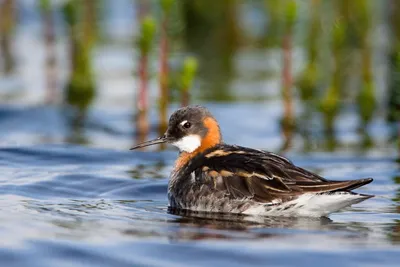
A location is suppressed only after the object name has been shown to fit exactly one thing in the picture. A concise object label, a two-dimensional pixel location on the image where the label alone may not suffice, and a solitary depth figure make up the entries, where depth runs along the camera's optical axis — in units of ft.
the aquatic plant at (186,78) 33.04
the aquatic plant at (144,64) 33.68
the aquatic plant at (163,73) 35.42
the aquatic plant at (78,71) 41.22
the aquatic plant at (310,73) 39.63
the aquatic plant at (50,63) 44.37
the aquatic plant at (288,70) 35.83
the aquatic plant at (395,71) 32.22
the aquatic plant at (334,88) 36.81
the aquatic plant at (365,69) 38.06
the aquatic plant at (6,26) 55.47
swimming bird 23.06
